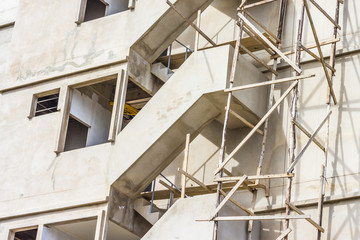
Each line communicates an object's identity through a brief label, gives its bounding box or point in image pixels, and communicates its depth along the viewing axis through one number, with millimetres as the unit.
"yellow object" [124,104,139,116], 27000
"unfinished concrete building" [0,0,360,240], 20969
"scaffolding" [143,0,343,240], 19828
